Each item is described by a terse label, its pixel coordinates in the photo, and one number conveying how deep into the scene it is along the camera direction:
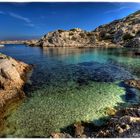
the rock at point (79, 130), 6.99
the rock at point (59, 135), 6.48
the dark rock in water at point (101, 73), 15.50
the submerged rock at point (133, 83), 13.22
